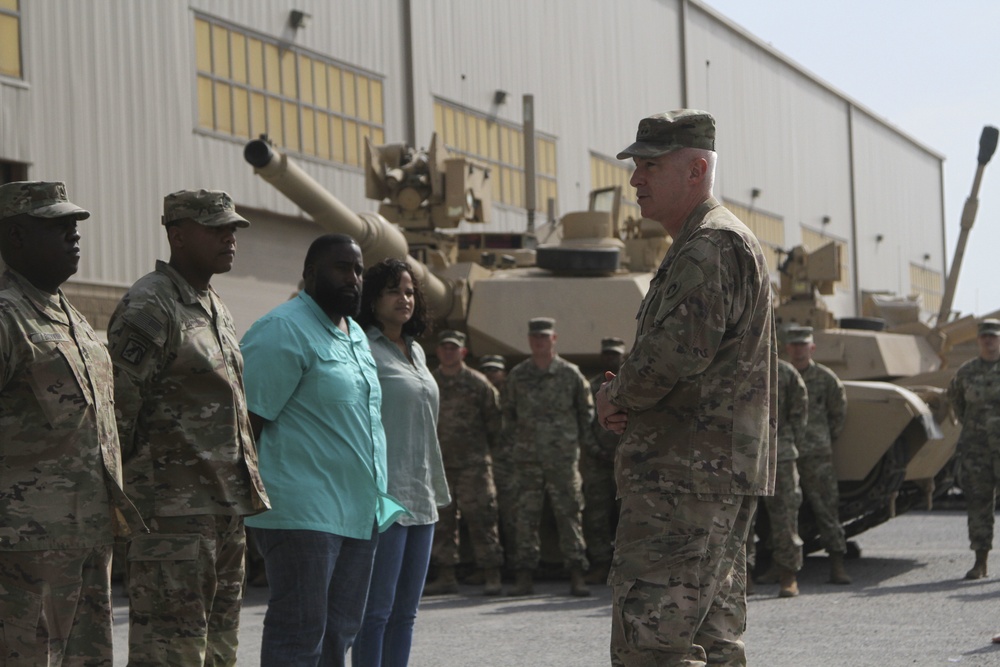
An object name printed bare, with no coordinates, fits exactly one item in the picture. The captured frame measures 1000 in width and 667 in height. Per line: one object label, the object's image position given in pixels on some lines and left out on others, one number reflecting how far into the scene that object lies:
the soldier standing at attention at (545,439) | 11.20
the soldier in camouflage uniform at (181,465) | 4.55
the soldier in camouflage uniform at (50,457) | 4.21
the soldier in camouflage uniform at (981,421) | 11.55
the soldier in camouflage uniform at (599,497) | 11.50
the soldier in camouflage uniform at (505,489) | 11.46
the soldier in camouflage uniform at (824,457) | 11.15
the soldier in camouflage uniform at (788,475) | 10.66
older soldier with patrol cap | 4.12
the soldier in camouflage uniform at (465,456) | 11.38
